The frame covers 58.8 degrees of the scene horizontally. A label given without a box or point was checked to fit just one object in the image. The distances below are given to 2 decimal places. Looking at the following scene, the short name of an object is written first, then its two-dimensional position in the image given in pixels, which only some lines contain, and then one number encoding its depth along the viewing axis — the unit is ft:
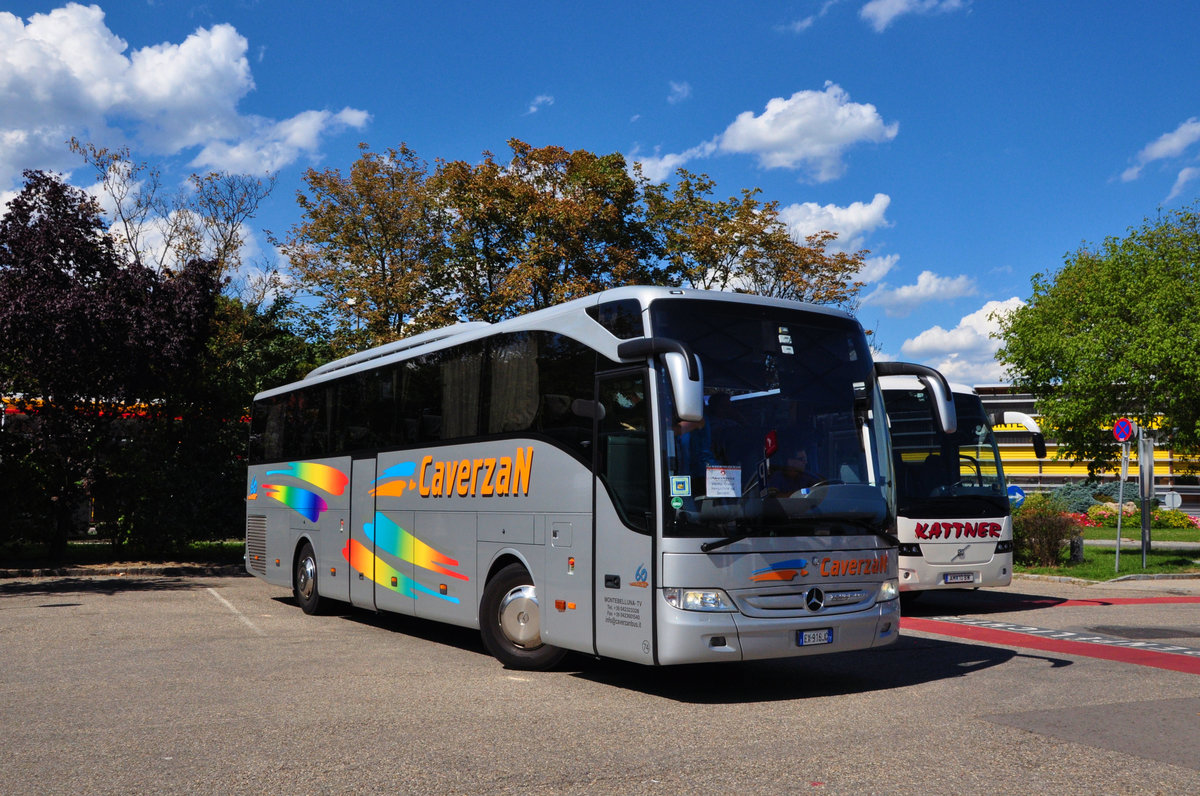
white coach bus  47.93
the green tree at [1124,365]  79.51
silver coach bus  26.61
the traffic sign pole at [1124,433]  70.28
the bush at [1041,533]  73.61
